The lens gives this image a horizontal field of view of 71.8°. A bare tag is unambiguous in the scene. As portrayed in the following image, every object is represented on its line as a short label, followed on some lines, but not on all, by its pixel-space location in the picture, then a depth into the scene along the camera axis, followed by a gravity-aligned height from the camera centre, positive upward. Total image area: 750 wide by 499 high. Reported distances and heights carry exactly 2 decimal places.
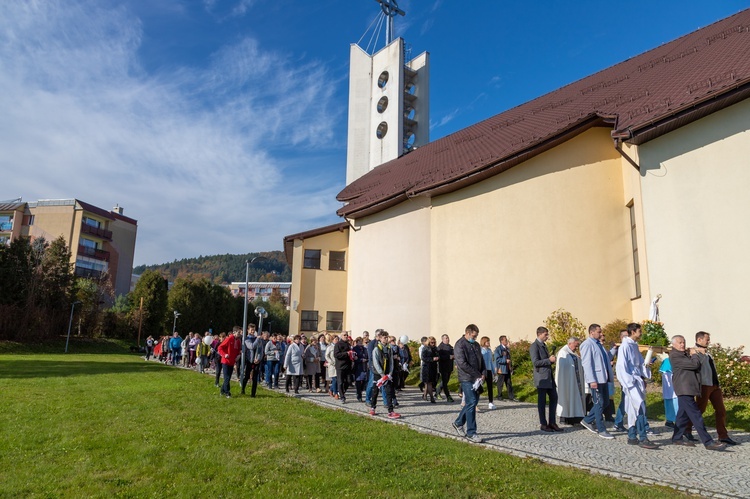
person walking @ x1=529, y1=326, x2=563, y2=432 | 8.96 -0.58
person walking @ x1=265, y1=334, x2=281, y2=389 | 15.56 -0.58
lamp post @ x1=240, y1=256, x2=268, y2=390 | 12.98 -0.54
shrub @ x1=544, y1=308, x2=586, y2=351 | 16.55 +0.71
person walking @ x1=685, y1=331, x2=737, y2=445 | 7.89 -0.59
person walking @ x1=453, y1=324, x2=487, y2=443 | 8.05 -0.52
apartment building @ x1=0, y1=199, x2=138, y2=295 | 59.38 +12.64
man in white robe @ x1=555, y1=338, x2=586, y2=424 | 9.63 -0.67
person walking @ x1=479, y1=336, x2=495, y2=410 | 12.16 -0.38
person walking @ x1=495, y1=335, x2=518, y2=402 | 13.39 -0.41
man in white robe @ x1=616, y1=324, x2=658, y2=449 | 7.87 -0.50
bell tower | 37.81 +18.02
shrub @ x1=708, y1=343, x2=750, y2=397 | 10.78 -0.45
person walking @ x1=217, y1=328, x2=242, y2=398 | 12.33 -0.32
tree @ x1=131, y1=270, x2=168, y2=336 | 52.20 +3.99
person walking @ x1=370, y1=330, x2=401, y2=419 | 10.28 -0.60
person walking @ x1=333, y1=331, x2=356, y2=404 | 13.01 -0.49
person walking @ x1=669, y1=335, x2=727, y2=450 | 7.60 -0.58
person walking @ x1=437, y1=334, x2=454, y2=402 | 13.59 -0.42
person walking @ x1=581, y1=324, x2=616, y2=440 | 8.70 -0.33
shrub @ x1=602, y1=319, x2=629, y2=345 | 15.49 +0.55
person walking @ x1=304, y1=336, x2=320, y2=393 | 15.11 -0.50
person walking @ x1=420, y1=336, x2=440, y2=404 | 13.12 -0.59
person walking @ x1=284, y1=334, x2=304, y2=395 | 14.38 -0.58
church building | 13.12 +4.48
